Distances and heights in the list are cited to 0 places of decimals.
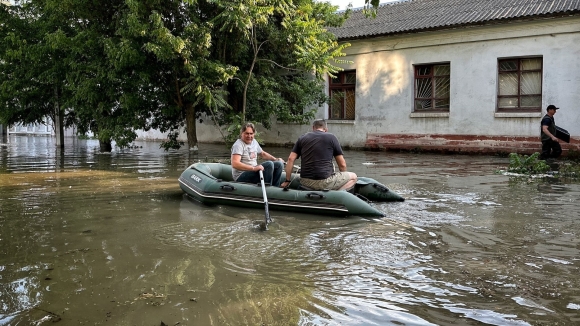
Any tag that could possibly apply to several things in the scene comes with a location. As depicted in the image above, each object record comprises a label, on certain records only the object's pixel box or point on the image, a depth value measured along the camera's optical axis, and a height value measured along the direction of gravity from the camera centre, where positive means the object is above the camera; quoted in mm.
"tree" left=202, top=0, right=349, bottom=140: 14328 +2540
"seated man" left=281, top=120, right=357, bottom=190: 7465 -348
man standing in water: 14358 -22
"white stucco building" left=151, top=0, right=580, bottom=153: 15492 +1970
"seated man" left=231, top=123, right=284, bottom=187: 8109 -411
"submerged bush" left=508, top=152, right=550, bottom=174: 11695 -648
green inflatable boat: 6965 -841
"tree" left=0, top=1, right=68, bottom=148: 16969 +2452
